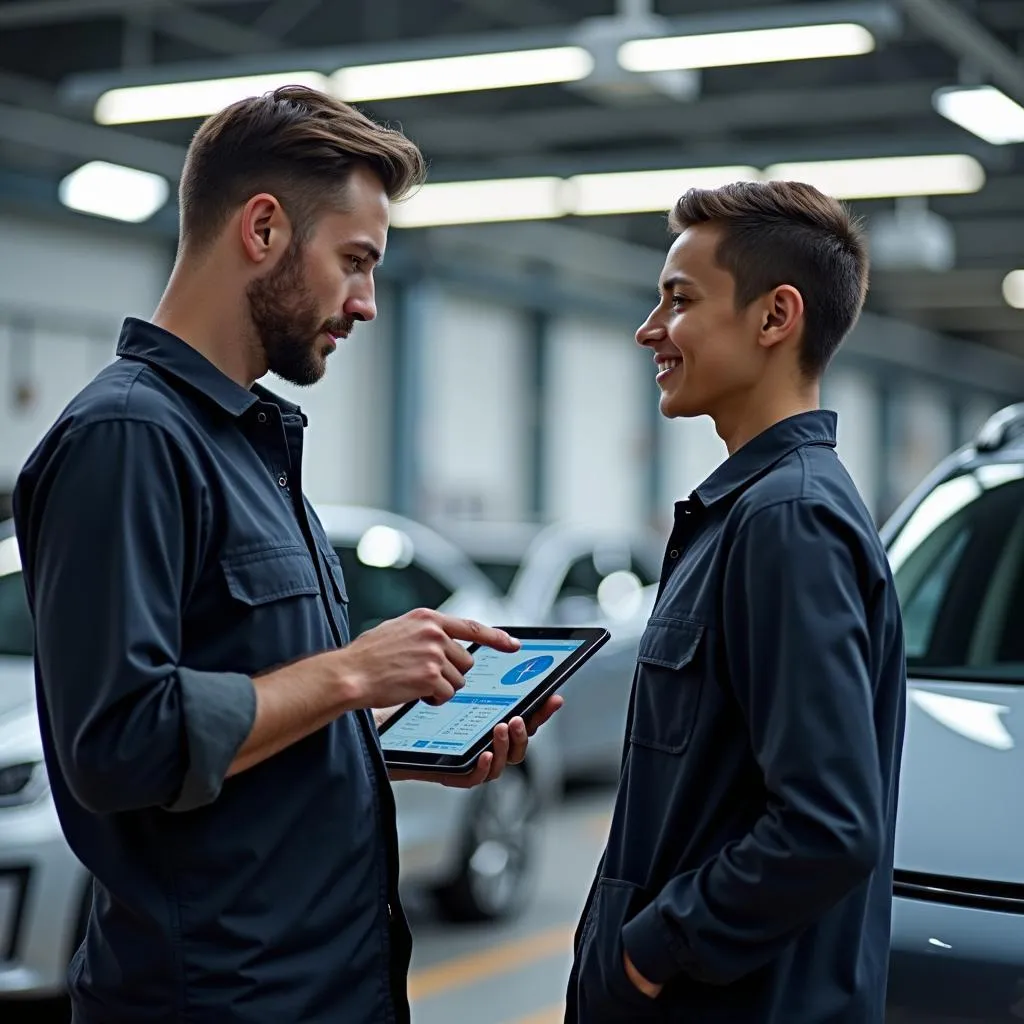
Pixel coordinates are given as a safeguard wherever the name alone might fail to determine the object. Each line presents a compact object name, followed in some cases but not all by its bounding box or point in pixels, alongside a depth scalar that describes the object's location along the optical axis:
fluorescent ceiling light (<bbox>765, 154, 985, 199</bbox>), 10.38
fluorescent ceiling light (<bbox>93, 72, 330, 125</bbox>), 8.69
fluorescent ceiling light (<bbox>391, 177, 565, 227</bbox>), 11.80
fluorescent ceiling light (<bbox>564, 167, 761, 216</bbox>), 11.24
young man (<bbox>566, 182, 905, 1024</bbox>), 1.85
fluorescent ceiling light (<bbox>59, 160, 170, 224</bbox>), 11.09
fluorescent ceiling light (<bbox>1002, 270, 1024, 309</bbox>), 20.44
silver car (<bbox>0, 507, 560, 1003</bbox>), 4.48
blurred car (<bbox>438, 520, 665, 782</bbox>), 8.46
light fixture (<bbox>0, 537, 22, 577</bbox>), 5.59
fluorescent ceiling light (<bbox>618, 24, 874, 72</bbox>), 7.41
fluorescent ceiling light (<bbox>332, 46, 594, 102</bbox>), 7.98
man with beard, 1.80
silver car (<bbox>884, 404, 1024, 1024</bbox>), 2.54
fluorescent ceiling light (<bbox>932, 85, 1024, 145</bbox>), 8.66
